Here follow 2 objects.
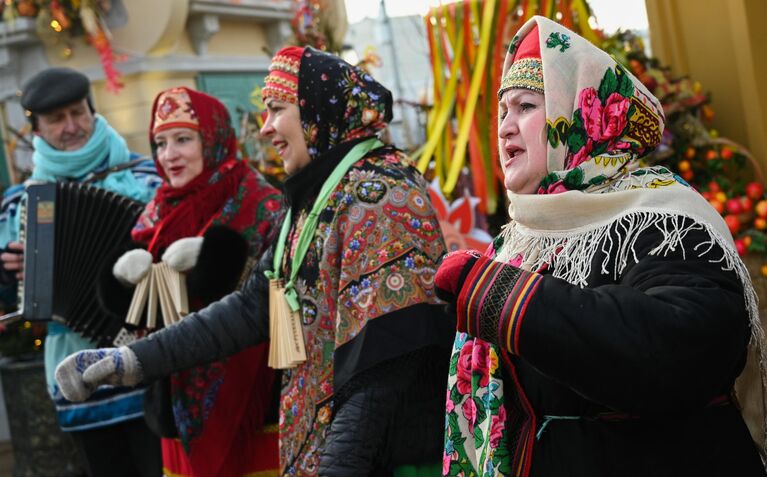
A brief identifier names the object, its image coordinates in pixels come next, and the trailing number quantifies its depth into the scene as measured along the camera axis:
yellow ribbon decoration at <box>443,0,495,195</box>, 4.85
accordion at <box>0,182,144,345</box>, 4.24
